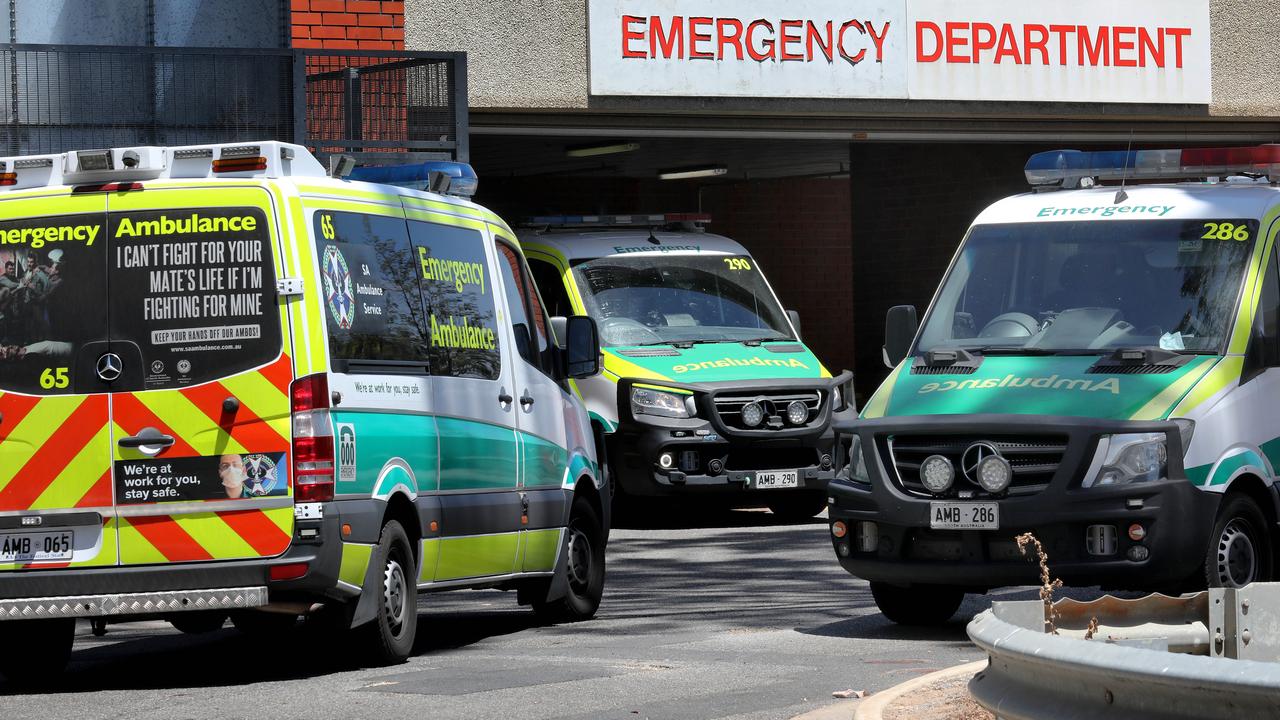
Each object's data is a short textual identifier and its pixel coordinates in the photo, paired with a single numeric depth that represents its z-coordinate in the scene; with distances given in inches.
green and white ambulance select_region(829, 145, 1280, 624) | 703.7
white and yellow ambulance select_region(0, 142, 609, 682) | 634.8
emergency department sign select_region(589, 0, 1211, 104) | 1343.5
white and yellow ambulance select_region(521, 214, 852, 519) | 1198.3
